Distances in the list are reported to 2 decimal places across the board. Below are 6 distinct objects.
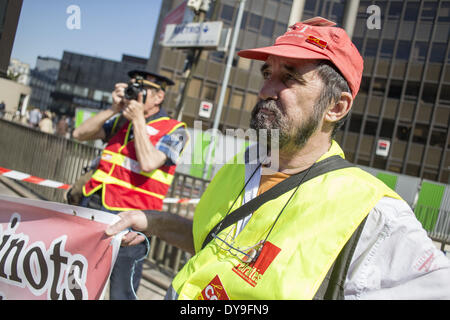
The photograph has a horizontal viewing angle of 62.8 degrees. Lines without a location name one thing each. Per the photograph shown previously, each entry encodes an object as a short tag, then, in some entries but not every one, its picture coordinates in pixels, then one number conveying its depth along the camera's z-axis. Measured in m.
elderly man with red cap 1.13
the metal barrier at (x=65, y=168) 5.05
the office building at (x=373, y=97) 24.70
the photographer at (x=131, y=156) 2.83
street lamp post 11.36
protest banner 1.68
